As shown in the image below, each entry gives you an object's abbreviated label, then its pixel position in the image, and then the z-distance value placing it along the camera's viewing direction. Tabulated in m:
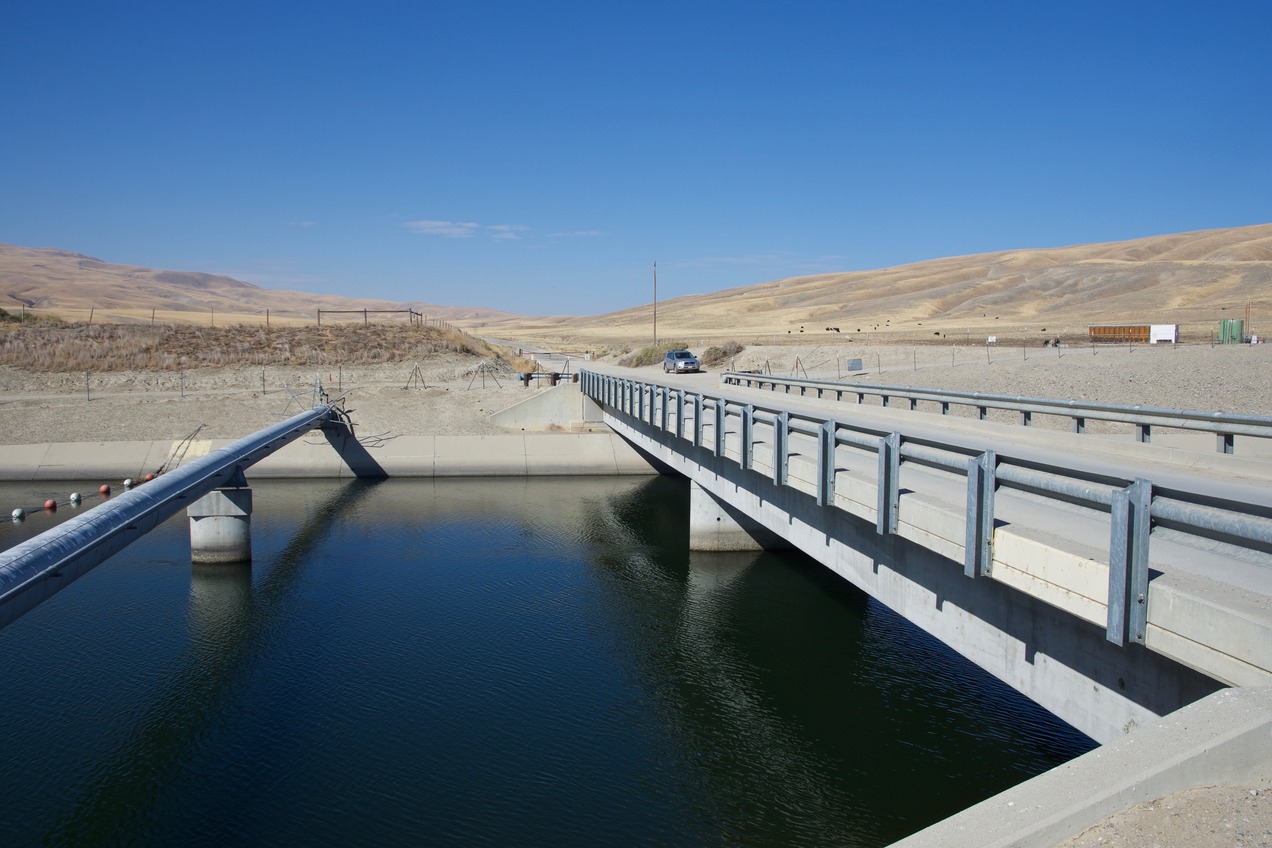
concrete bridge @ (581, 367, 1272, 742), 5.58
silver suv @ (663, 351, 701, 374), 54.16
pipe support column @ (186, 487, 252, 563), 23.48
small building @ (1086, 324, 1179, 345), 48.91
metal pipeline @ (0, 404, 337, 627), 11.68
